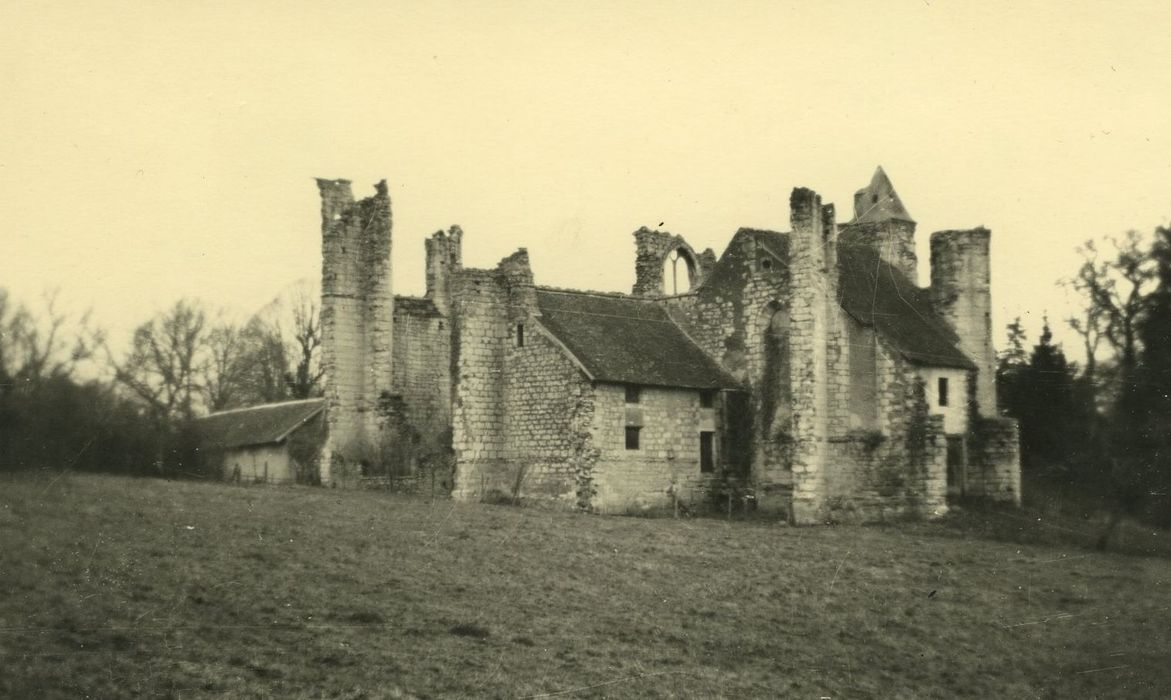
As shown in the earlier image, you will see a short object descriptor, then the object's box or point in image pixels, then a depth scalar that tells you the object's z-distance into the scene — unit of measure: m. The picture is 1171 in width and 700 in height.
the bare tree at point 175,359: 54.19
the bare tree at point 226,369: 63.72
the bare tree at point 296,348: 65.75
